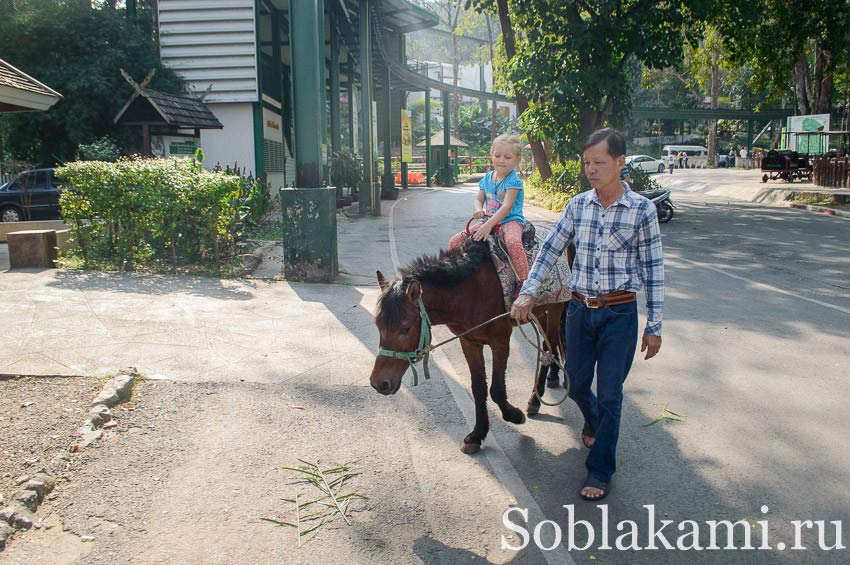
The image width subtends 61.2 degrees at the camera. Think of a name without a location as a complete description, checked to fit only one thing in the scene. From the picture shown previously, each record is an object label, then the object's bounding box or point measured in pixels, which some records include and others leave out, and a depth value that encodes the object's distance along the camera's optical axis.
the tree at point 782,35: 21.31
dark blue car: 18.97
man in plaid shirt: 3.95
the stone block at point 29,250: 10.30
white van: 62.59
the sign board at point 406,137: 37.00
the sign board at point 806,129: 29.82
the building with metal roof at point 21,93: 7.14
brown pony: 3.88
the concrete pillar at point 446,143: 41.56
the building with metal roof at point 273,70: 10.39
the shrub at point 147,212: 10.17
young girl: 4.89
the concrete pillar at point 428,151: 40.40
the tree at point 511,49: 21.33
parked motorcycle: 18.80
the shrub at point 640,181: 21.83
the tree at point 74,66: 18.67
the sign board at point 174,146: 18.47
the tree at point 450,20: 63.55
